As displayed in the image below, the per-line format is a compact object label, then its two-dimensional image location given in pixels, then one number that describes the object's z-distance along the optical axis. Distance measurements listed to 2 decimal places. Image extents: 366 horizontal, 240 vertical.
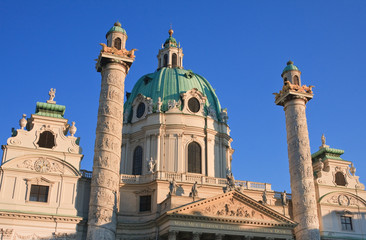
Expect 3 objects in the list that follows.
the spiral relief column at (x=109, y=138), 35.00
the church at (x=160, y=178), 36.06
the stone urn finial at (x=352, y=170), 47.14
